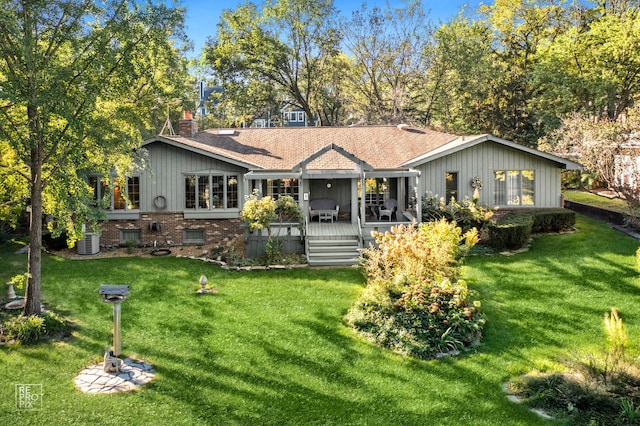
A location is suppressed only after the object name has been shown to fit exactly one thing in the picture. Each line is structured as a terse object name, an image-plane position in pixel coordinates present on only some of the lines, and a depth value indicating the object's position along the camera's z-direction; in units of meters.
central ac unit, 18.22
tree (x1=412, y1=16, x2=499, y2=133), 33.47
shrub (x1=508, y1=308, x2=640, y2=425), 7.50
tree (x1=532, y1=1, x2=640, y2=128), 28.25
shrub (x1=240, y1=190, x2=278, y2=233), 16.30
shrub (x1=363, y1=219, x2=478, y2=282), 12.36
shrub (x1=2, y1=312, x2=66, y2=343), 10.24
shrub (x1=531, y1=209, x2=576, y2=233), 19.02
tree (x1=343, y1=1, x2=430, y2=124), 34.19
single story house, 19.02
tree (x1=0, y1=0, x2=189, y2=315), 10.09
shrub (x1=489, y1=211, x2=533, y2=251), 17.09
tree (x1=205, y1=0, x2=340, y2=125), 34.28
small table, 20.01
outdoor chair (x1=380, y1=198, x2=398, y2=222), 19.17
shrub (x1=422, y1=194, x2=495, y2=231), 18.20
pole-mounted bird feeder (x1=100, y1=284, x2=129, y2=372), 9.29
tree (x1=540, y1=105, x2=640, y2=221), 17.84
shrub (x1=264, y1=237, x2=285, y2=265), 16.66
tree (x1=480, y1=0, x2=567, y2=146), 34.56
